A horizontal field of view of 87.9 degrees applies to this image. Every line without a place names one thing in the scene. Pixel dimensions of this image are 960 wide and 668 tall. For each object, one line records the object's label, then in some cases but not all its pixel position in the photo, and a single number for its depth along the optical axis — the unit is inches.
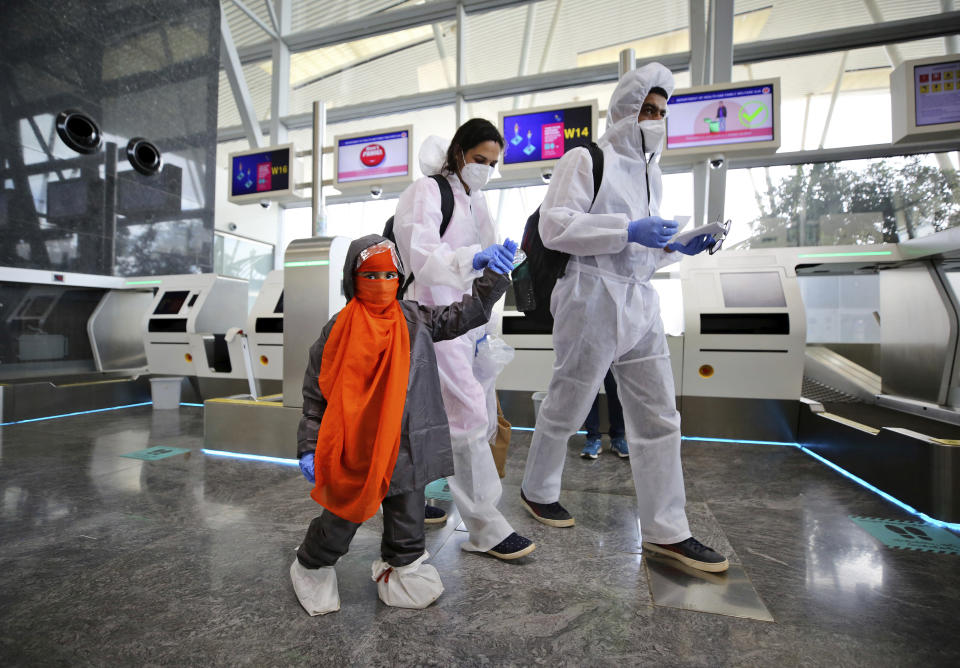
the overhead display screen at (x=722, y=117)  161.3
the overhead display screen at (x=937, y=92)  148.9
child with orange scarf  51.5
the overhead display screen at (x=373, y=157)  216.4
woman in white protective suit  63.2
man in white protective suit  65.1
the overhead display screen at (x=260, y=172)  235.1
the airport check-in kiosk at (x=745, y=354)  133.0
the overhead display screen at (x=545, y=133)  184.9
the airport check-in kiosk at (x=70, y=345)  166.4
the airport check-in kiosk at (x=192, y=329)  187.2
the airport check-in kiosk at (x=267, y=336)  180.5
